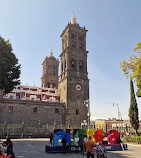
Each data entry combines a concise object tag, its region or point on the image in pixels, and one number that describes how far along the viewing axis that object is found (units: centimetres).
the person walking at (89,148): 811
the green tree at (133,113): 2402
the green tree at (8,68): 2139
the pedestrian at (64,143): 1313
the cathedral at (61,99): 3631
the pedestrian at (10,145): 746
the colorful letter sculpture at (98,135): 1456
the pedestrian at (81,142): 1295
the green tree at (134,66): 1789
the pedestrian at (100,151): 755
